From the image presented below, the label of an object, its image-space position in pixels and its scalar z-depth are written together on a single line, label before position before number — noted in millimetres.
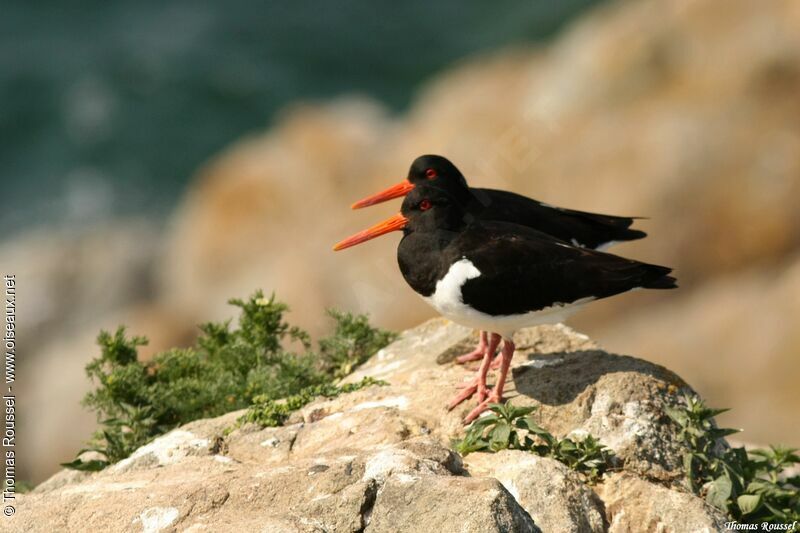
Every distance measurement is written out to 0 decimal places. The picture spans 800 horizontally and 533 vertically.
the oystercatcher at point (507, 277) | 13953
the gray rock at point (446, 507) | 10094
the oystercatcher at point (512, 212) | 16047
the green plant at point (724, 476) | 12391
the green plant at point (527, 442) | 12422
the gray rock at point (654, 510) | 11641
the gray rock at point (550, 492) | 11359
